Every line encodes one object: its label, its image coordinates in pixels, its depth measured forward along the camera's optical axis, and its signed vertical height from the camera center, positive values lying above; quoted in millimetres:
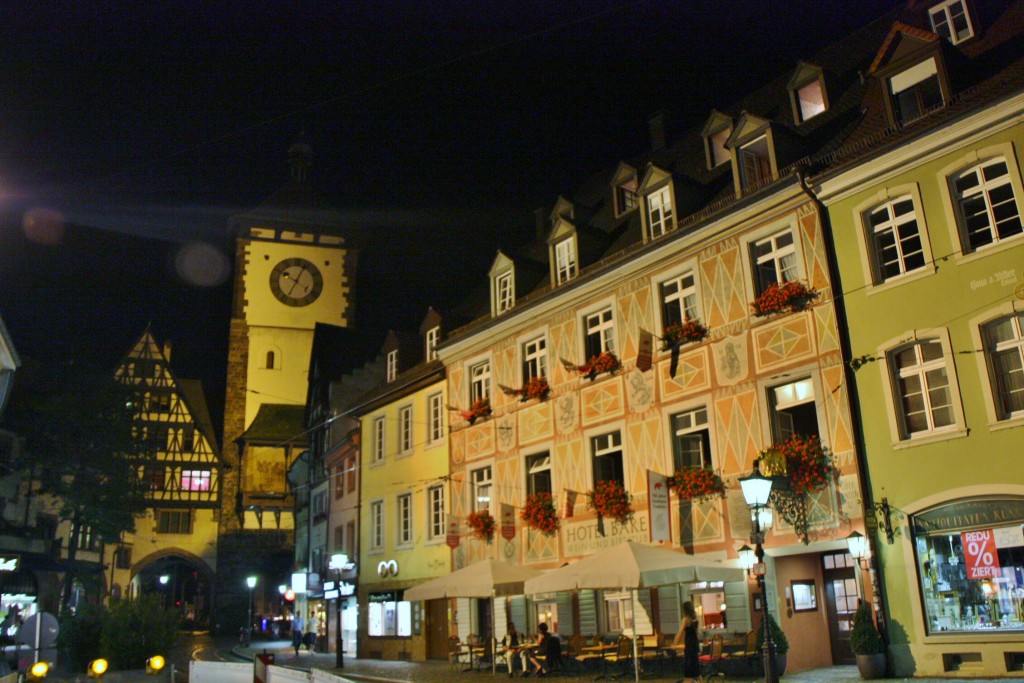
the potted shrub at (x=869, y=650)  15812 -834
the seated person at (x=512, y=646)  20797 -644
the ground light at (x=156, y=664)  14891 -453
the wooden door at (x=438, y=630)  28047 -302
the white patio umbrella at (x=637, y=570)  17312 +691
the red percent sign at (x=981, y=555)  15211 +561
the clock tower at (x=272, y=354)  57750 +17040
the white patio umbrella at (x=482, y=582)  21859 +779
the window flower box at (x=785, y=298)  18359 +5630
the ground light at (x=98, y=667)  13656 -421
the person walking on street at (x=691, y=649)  16156 -699
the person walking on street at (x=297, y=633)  36500 -261
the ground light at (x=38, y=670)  12016 -366
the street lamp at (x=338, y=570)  27453 +1612
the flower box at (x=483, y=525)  25906 +2392
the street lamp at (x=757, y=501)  13594 +1427
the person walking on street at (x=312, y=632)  38031 -249
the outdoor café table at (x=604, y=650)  19078 -762
